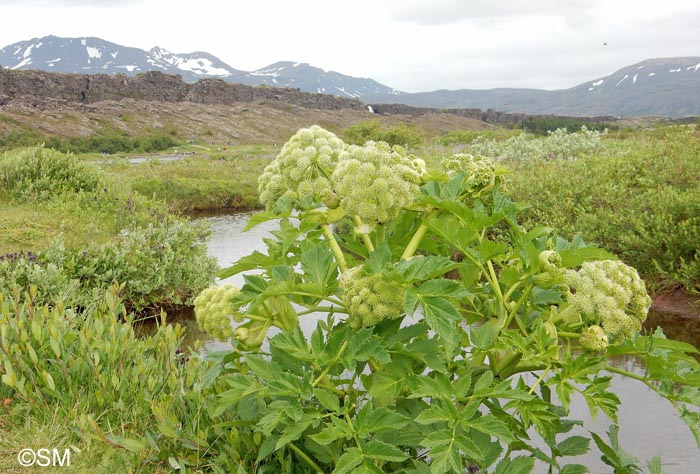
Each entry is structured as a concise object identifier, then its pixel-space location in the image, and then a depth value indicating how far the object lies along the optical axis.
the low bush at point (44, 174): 13.05
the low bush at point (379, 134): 48.38
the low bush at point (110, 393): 3.37
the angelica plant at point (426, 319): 2.07
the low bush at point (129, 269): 7.51
